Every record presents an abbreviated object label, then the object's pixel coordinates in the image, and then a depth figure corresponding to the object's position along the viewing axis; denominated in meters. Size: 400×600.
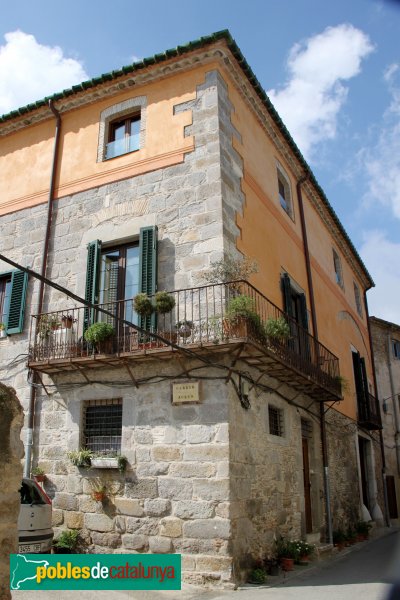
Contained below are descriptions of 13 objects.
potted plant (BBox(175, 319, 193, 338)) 9.10
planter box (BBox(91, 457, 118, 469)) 9.03
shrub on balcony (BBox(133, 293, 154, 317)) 9.17
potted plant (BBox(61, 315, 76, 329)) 10.05
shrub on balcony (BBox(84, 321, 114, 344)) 9.36
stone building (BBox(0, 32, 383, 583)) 8.64
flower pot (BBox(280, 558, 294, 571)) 9.09
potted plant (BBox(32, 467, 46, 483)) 9.66
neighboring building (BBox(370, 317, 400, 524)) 23.64
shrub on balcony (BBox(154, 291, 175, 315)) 9.20
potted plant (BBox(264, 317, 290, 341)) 9.45
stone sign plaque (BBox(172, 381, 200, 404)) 8.78
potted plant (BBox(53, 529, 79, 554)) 8.84
